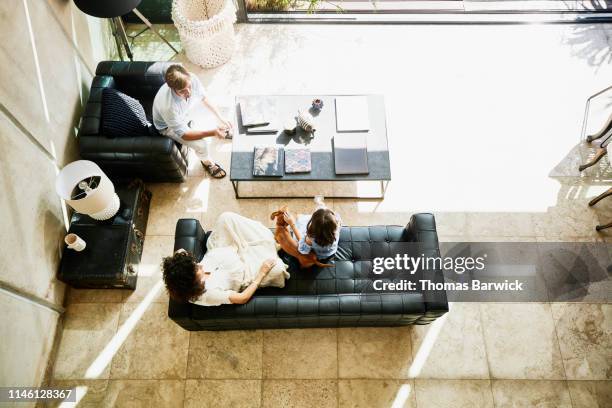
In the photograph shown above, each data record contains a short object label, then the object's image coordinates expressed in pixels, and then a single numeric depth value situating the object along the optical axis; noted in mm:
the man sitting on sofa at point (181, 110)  3119
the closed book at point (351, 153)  3369
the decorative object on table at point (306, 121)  3457
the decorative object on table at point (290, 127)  3490
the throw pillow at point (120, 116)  3348
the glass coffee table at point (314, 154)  3395
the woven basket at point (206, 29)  4078
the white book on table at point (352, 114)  3553
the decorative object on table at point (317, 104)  3605
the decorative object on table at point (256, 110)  3564
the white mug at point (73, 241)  3072
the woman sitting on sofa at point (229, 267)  2389
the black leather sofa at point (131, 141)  3311
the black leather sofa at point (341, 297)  2604
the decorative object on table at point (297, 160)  3375
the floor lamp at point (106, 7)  3096
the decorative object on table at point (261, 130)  3551
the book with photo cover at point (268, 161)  3383
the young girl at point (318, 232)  2539
